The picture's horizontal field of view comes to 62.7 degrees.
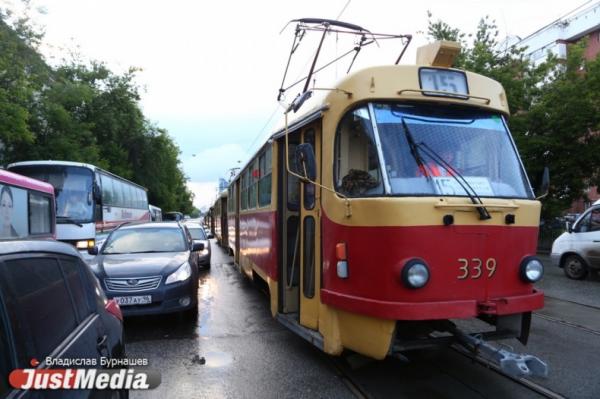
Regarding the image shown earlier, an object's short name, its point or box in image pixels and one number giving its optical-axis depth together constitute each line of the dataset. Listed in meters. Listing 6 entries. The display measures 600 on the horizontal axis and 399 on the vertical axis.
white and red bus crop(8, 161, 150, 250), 14.56
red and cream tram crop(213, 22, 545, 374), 4.13
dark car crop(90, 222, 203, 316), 6.96
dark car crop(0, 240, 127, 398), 2.07
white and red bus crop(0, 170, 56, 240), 10.27
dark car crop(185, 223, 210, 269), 15.45
